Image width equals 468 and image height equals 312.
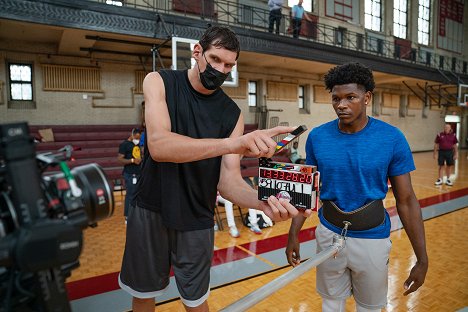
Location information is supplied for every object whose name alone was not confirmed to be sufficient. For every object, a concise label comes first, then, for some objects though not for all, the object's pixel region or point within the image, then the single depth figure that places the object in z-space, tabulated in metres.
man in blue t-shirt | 1.77
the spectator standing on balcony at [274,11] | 10.68
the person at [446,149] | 8.34
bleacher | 8.55
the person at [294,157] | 9.95
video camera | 0.71
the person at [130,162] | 4.99
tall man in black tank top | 1.57
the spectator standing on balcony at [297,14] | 11.49
